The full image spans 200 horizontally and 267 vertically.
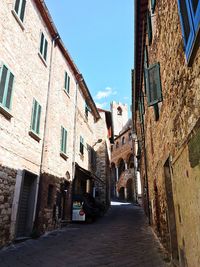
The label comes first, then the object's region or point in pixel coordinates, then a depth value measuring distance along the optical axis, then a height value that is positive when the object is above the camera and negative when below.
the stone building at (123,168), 35.22 +6.02
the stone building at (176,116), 2.93 +1.44
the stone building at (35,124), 7.02 +2.98
